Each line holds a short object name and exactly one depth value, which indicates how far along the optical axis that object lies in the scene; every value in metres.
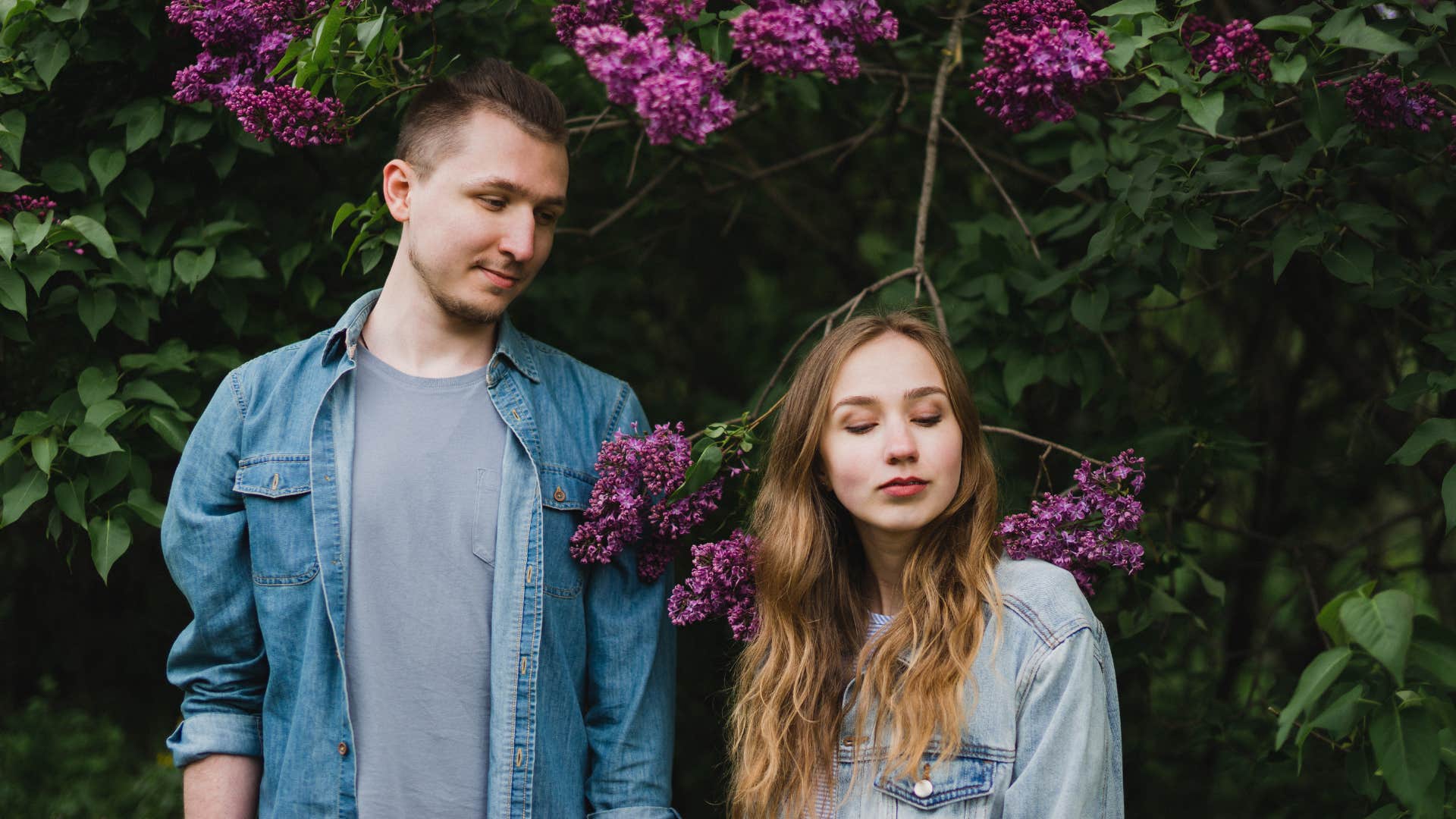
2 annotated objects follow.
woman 1.87
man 2.09
